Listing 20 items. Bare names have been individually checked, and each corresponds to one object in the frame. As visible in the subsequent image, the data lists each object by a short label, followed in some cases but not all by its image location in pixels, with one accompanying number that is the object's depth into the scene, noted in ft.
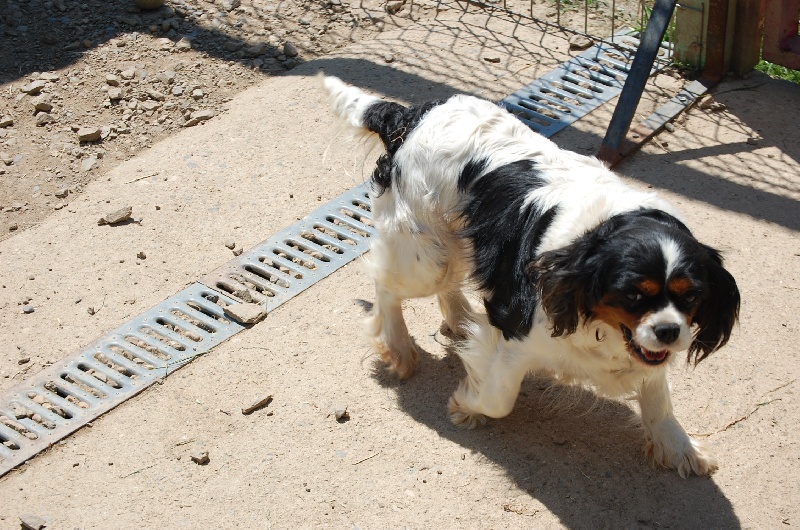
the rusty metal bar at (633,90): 17.03
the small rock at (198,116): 19.65
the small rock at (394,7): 23.11
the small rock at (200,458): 12.16
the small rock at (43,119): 19.79
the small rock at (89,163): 18.67
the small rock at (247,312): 14.62
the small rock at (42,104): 20.07
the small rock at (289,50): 21.72
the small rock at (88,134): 19.21
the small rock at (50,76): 20.90
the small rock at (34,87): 20.52
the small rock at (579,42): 21.01
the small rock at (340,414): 12.77
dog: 9.63
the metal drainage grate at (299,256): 15.38
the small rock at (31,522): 11.32
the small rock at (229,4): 23.52
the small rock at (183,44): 21.89
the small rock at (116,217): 16.83
